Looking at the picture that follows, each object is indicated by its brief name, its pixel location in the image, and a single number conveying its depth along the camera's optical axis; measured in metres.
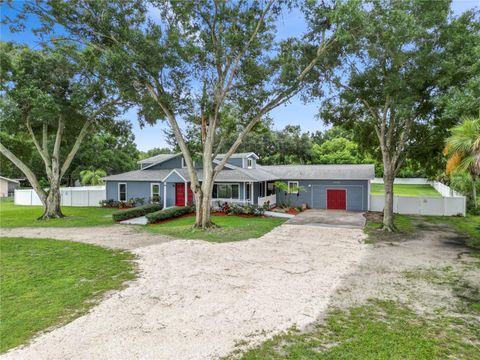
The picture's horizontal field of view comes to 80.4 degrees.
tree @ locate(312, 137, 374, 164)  42.69
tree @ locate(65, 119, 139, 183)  39.72
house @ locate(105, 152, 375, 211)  20.61
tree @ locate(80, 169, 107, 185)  32.62
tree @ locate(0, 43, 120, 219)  15.19
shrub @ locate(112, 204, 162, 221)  16.66
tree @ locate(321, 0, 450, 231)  11.09
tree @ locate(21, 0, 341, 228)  12.05
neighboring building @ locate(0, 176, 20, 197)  39.03
